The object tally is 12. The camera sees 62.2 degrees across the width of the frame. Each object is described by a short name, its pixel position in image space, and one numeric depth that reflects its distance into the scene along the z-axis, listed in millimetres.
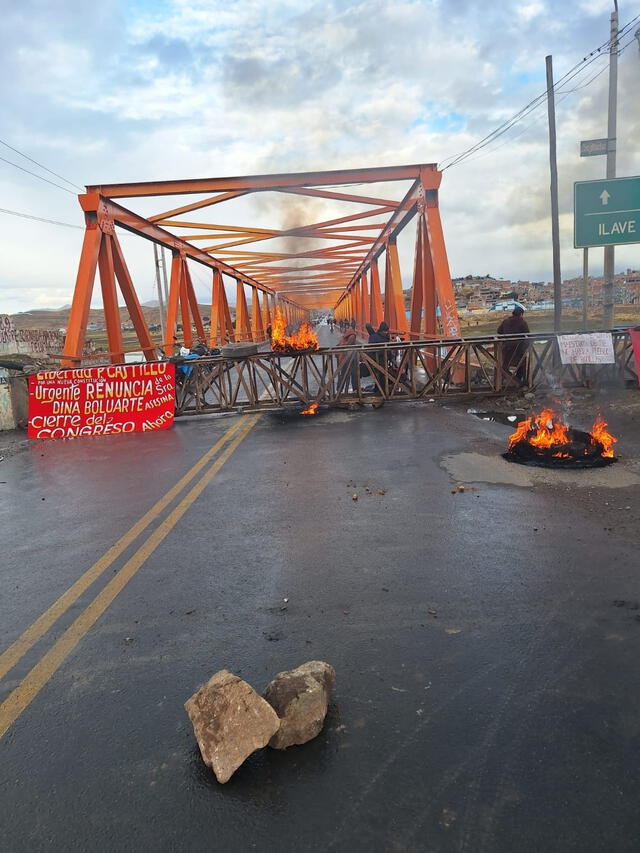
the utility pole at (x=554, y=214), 16016
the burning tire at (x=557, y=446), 6750
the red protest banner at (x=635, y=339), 10828
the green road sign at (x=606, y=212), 12422
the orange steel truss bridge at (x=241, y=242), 13680
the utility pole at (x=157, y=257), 32209
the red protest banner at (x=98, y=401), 11266
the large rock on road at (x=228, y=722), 2256
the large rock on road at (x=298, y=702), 2418
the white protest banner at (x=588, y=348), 11406
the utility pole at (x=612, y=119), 13523
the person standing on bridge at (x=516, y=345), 12172
